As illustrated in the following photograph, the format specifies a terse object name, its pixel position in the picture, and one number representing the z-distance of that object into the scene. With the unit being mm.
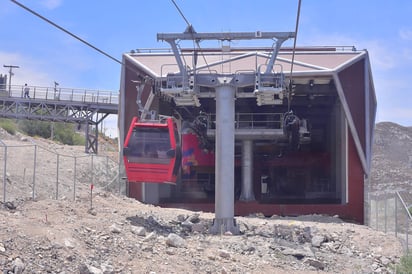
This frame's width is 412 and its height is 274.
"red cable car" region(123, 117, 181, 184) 22531
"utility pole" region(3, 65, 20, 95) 86625
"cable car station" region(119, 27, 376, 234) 22219
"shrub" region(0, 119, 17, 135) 64113
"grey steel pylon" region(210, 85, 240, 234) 21406
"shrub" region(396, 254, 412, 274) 14555
